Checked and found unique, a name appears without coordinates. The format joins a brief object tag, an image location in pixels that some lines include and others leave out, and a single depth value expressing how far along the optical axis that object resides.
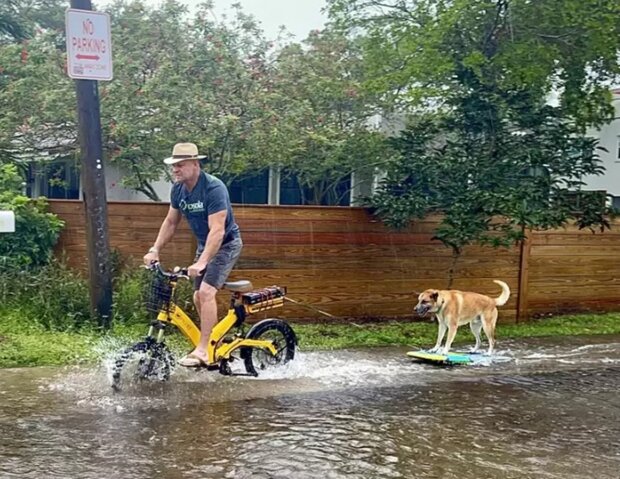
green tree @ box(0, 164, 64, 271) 7.71
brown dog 7.06
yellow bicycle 5.51
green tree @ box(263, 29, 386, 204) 13.06
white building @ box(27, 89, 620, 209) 15.08
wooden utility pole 6.72
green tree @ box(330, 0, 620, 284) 8.13
